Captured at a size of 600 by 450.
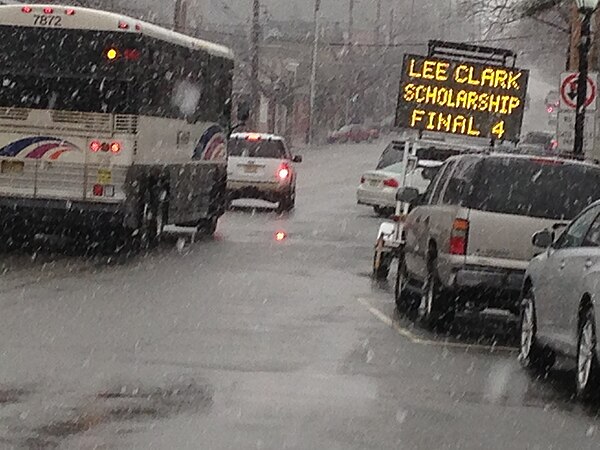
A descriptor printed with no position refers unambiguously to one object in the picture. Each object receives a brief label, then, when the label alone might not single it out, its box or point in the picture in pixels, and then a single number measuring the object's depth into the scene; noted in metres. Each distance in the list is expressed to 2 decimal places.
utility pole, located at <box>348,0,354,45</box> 99.75
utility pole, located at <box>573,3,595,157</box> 24.61
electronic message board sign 23.95
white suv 36.50
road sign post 26.91
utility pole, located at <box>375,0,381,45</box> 103.94
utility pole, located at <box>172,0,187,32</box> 53.16
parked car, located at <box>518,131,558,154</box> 61.78
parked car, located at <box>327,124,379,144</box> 93.56
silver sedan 11.84
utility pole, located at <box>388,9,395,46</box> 106.05
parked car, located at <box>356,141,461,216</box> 37.38
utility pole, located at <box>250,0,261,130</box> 66.69
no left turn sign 27.09
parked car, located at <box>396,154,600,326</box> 15.48
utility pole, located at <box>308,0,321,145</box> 83.19
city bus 22.59
